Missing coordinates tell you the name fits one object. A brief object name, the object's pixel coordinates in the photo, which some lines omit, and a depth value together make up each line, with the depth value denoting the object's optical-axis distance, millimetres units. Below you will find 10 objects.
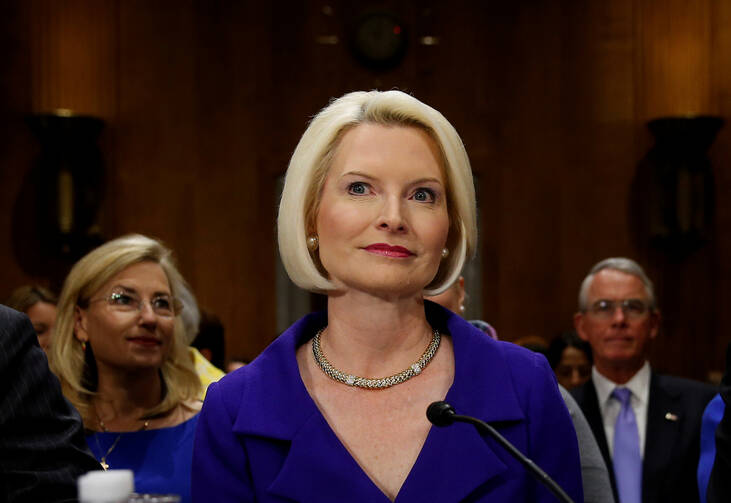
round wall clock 9250
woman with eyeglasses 3654
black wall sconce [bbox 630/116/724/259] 8938
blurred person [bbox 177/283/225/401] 4137
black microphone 1539
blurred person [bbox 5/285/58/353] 5234
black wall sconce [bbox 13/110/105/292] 8656
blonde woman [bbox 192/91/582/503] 1970
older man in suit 4438
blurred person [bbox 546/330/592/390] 6168
